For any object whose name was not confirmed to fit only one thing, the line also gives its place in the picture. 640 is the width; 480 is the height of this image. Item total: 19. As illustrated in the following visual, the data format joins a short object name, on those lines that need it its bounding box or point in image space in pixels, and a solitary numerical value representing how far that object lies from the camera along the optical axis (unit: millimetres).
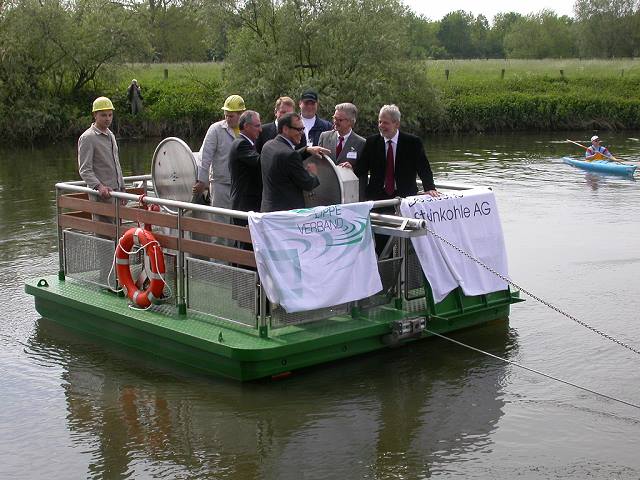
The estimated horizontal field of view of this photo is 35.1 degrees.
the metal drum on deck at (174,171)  10852
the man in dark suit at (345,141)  10555
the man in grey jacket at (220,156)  10578
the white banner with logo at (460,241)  9586
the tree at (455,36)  128125
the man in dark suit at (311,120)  11406
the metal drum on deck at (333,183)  9852
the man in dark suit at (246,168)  9719
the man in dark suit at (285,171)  9281
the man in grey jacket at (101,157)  10758
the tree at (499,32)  126125
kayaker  26919
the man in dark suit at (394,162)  10289
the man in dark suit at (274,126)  10594
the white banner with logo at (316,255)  8688
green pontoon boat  8953
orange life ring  9797
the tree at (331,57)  39719
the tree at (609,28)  87500
